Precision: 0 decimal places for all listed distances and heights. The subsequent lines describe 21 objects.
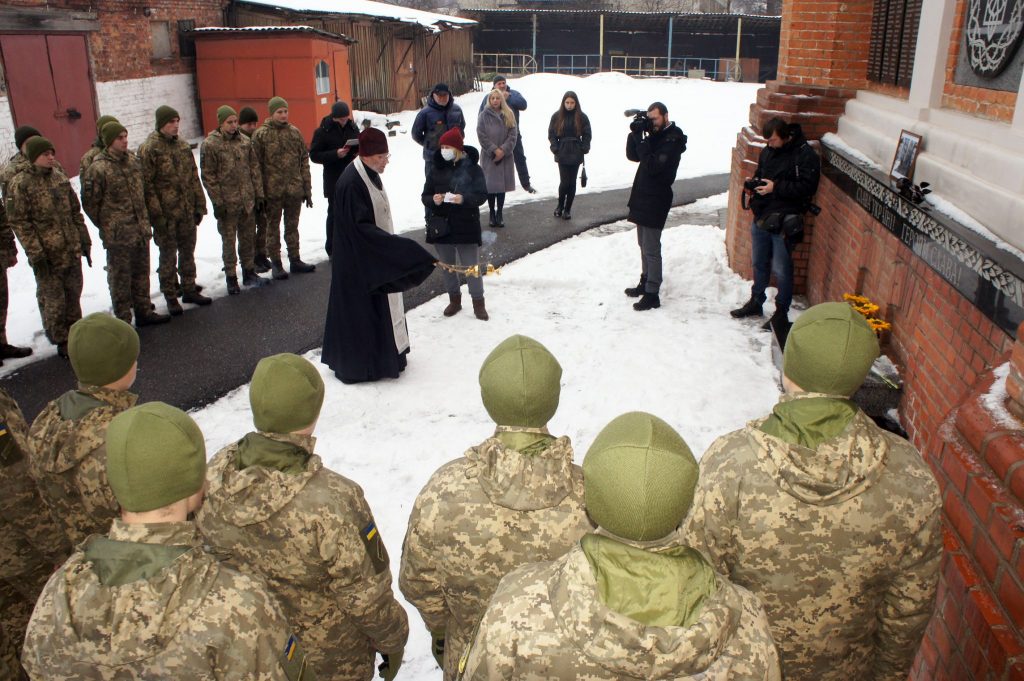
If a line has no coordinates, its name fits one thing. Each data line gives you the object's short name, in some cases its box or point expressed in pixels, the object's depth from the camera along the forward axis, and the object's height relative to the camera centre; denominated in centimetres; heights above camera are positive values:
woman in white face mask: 675 -110
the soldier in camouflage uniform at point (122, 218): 678 -124
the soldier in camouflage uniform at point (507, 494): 224 -116
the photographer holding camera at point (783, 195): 651 -108
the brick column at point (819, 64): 709 -8
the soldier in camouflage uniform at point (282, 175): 843 -113
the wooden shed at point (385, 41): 1869 +54
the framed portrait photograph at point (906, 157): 474 -58
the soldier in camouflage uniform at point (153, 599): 178 -114
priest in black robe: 572 -148
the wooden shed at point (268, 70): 1617 -16
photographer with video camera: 725 -103
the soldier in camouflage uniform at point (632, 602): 151 -99
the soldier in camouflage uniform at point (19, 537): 310 -175
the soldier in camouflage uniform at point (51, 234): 625 -126
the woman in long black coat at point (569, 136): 1044 -97
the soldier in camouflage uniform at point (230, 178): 781 -107
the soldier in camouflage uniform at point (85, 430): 295 -126
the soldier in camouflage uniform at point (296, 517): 239 -129
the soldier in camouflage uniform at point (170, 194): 726 -113
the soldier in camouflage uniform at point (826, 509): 224 -120
